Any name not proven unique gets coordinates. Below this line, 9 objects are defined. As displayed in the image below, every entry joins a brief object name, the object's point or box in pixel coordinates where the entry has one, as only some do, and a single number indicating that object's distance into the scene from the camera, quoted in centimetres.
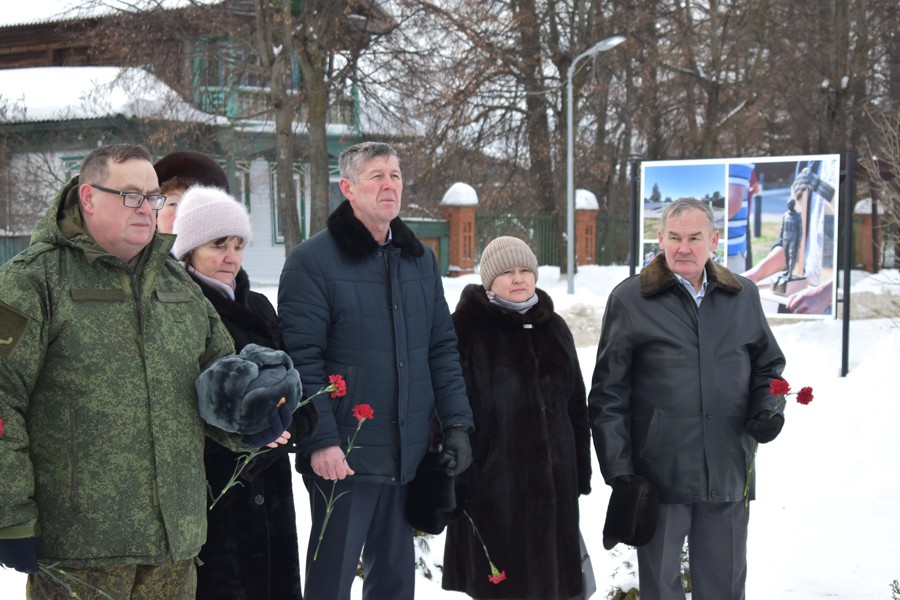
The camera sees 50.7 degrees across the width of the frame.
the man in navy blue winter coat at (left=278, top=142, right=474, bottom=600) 348
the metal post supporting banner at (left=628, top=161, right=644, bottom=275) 1012
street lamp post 1683
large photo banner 981
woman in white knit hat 310
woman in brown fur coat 381
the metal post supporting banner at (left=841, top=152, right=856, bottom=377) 910
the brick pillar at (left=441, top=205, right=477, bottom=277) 2066
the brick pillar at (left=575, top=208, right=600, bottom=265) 2284
